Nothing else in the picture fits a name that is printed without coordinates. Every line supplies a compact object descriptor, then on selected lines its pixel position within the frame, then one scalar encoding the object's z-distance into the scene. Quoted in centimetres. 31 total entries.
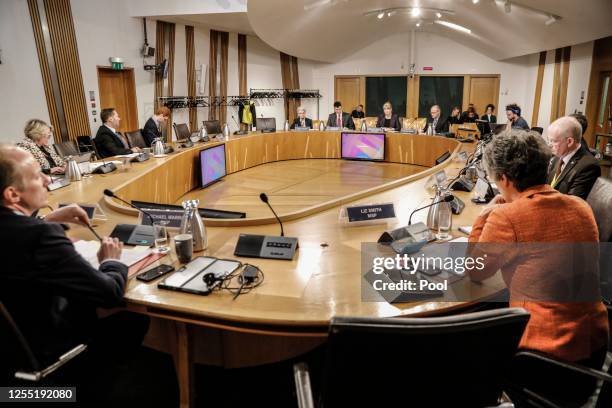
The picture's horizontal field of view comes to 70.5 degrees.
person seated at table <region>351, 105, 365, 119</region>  1000
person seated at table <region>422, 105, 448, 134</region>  741
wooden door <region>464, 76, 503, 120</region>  1080
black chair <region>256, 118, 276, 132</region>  762
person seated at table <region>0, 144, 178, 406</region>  130
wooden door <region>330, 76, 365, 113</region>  1166
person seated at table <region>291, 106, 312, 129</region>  805
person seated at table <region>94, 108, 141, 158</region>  495
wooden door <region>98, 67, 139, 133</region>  719
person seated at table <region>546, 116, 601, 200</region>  265
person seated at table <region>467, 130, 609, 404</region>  137
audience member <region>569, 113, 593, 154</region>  337
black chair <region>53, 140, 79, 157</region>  480
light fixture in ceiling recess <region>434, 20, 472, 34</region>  930
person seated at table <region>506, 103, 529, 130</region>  609
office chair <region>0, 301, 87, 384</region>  126
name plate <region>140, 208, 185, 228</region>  216
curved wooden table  143
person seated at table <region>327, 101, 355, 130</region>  812
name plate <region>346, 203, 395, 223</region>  228
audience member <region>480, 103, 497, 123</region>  925
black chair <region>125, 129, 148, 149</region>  553
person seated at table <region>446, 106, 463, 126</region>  909
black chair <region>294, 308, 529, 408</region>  90
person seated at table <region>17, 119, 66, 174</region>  393
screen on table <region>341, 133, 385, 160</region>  739
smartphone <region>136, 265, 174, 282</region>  165
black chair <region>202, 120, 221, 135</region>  753
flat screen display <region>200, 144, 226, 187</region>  553
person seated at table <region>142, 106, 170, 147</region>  603
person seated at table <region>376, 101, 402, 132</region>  771
